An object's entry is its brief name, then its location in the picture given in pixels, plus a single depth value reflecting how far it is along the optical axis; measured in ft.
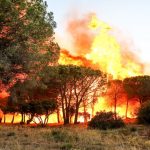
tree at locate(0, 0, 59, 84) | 118.15
